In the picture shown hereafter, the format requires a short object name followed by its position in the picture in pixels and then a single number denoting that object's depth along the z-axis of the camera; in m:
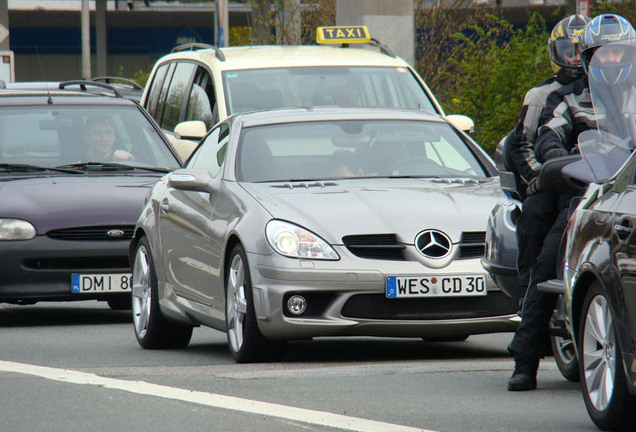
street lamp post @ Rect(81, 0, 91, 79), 95.31
